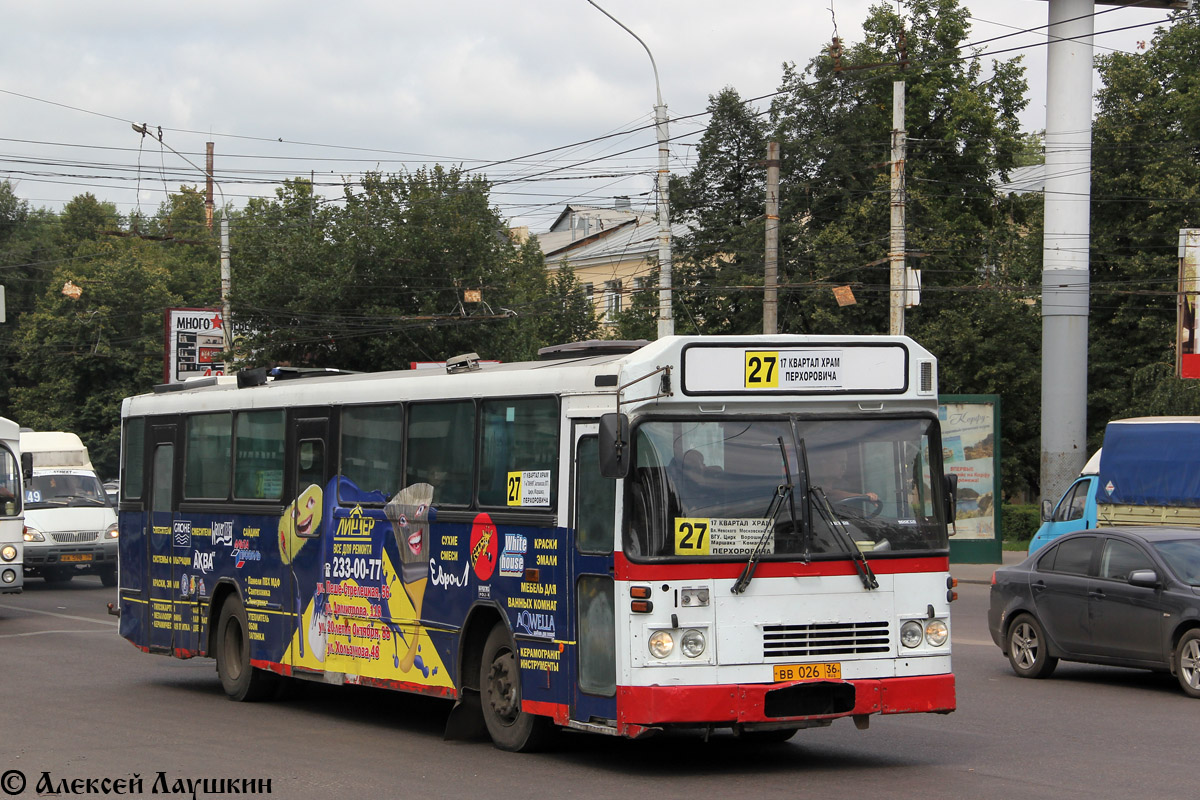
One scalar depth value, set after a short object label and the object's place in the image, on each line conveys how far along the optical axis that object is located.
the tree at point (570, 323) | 66.69
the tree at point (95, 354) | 66.62
